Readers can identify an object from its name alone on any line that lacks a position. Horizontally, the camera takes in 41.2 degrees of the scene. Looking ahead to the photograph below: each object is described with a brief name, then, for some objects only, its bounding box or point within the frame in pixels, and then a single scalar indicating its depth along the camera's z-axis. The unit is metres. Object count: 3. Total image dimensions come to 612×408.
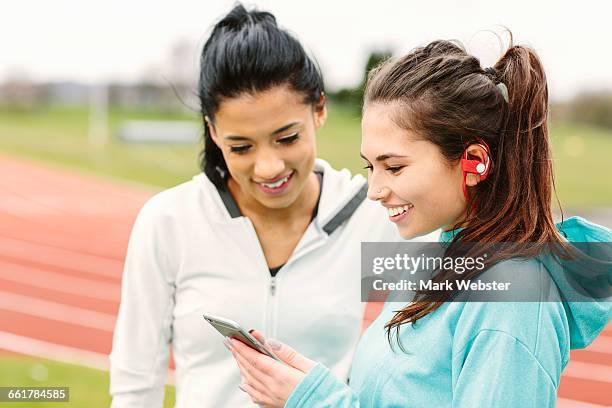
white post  26.15
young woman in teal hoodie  1.54
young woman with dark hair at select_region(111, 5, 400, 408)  2.21
